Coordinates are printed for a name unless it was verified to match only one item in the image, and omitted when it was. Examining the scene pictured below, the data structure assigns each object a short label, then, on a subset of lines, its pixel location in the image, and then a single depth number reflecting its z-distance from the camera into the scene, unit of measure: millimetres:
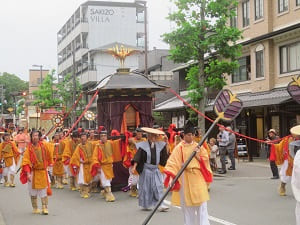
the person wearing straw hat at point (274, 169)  15081
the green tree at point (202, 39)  19031
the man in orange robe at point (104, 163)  11898
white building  52375
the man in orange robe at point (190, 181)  7227
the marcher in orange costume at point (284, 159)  11508
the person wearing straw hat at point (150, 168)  10094
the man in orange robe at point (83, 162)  12438
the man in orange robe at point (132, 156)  12326
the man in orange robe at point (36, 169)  10078
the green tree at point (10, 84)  98375
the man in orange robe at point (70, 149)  13891
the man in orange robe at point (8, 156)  15523
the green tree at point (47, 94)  50406
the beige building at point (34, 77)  99812
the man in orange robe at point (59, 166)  15059
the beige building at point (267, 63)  21109
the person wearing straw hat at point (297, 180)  5605
